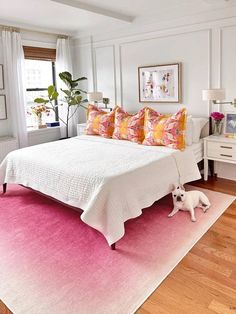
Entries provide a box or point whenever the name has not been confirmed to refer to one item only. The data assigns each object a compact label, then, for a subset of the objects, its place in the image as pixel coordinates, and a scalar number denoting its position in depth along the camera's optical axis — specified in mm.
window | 5234
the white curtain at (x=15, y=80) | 4688
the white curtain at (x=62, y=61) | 5453
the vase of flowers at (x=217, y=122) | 3923
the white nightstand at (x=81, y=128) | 5277
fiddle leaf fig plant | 5145
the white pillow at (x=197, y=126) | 3922
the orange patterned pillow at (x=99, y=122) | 4414
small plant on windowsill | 5422
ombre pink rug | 1962
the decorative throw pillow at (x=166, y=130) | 3562
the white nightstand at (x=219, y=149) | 3680
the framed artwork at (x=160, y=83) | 4355
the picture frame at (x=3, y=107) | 4793
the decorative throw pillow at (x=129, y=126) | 4031
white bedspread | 2537
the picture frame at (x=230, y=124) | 3932
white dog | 3096
